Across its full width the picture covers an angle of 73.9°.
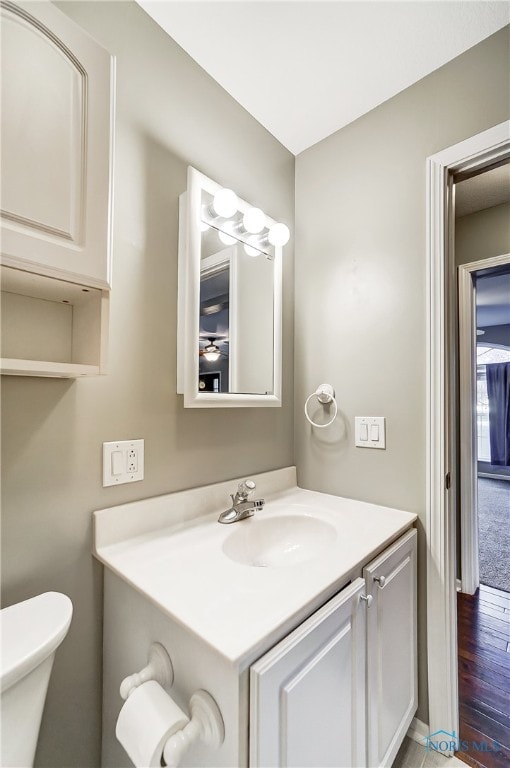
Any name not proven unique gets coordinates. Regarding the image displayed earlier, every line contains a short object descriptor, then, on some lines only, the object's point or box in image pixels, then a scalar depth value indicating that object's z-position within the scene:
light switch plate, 1.37
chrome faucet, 1.16
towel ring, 1.49
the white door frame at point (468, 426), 2.21
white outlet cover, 0.97
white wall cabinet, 0.64
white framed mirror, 1.13
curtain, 5.14
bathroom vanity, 0.62
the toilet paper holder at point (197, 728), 0.60
